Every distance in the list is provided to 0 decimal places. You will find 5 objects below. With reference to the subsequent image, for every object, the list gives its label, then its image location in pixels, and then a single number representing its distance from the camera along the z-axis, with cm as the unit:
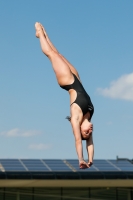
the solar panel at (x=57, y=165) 3619
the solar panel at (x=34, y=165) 3589
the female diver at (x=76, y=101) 1155
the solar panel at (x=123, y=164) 3759
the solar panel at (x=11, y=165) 3543
